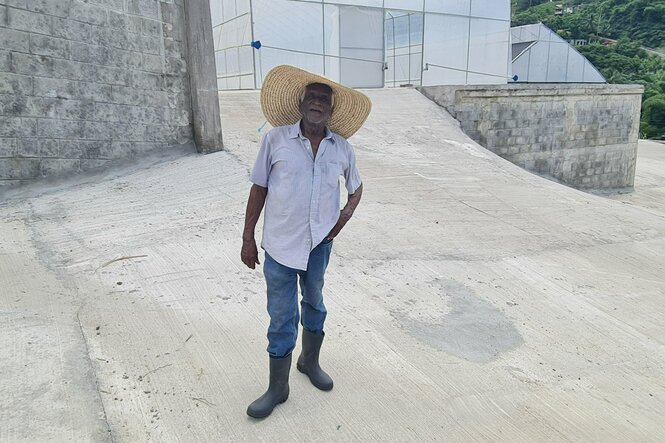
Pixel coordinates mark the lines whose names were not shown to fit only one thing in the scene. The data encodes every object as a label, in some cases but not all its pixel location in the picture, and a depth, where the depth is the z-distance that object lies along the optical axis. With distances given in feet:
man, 7.20
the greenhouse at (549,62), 60.80
